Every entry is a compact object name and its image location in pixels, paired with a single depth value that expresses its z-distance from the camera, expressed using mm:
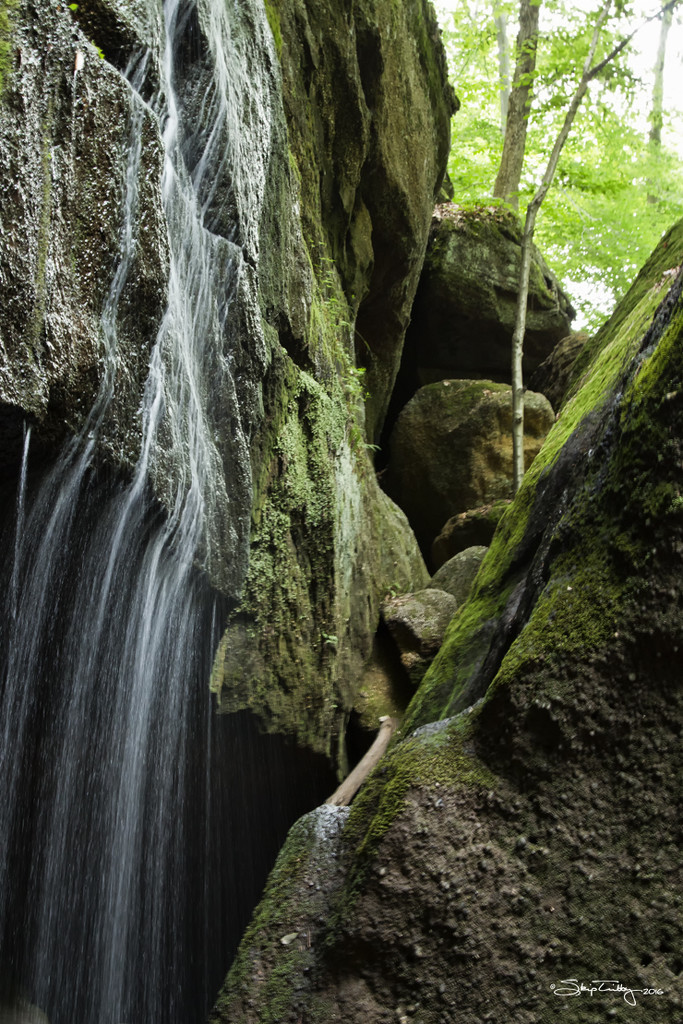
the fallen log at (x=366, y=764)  5199
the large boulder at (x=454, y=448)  11547
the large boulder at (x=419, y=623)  7797
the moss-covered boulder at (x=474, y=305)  13000
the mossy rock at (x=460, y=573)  8859
